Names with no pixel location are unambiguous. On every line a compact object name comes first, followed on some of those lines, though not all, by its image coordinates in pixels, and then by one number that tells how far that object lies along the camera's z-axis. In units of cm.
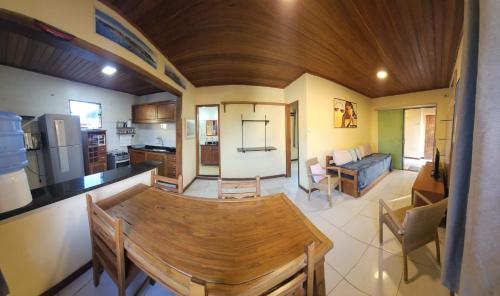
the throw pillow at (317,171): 324
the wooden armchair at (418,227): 138
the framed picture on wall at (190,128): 379
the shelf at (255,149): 425
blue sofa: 321
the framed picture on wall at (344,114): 406
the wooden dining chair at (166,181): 172
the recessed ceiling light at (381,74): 331
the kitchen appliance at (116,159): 435
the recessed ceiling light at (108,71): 307
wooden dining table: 71
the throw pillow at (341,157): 370
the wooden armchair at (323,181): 287
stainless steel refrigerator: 302
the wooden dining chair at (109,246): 94
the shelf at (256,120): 432
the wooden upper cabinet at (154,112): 438
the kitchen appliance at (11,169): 104
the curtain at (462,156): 53
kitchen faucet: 497
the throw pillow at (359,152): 444
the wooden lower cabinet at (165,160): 411
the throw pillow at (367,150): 504
